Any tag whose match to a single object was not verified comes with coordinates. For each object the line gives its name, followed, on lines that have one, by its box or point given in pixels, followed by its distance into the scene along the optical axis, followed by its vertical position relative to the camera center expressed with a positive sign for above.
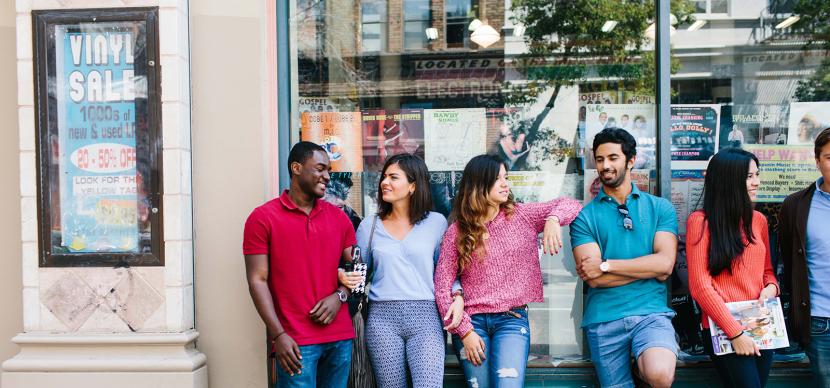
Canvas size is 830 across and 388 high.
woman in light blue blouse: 4.12 -0.59
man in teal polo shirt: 4.17 -0.52
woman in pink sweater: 4.11 -0.53
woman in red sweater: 4.14 -0.48
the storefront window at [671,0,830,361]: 5.26 +0.58
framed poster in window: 4.55 +0.25
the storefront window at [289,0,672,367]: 5.30 +0.61
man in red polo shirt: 3.97 -0.56
